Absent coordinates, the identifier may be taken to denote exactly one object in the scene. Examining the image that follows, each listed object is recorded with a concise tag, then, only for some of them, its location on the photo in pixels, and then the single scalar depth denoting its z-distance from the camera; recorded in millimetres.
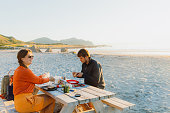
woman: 3242
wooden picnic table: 2973
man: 4445
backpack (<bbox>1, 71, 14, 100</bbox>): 4590
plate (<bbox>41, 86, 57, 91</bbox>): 3656
